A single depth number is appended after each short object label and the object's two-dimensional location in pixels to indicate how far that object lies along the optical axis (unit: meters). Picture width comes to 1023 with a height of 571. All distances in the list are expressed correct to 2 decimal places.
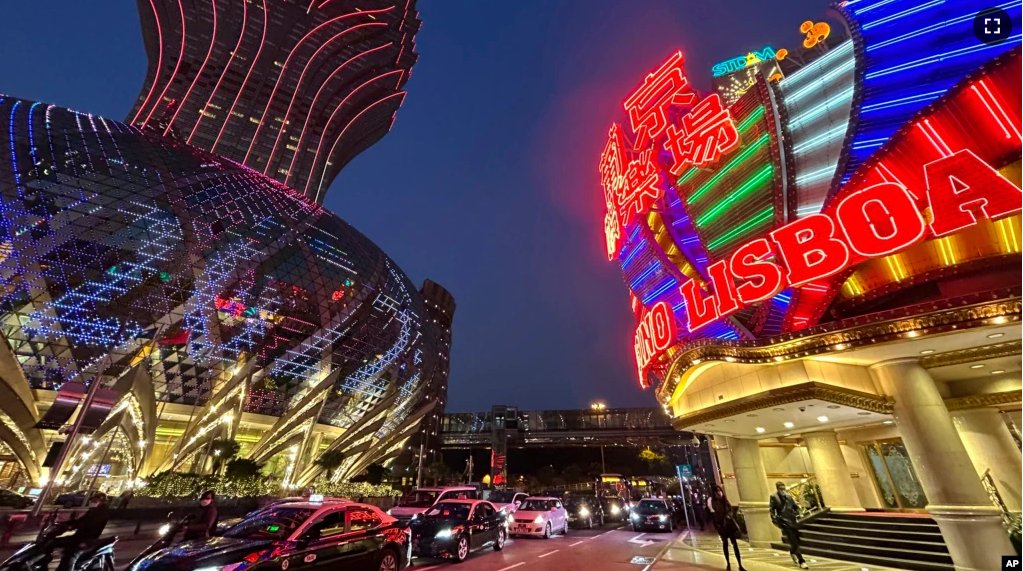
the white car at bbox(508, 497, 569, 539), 18.53
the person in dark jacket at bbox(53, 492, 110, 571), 8.12
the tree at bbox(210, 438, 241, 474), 36.99
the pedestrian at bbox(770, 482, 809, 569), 11.69
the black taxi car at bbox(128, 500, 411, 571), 6.49
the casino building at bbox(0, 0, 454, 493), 31.62
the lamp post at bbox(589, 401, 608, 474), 71.44
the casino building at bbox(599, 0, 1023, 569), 9.45
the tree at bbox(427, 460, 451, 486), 69.94
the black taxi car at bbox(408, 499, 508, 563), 11.89
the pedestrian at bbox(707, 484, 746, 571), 11.08
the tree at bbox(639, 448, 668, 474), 73.69
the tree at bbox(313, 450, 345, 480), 45.91
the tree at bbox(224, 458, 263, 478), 32.50
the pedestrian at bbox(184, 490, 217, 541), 8.47
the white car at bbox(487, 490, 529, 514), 20.80
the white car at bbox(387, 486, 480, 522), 17.72
